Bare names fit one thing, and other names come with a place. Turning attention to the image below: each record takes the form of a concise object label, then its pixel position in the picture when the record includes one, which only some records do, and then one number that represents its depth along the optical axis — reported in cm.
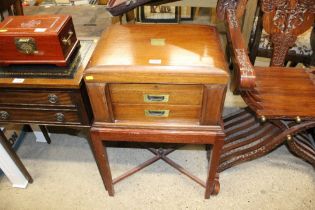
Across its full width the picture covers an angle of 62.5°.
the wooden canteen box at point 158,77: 88
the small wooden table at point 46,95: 99
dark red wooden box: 97
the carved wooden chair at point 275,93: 112
